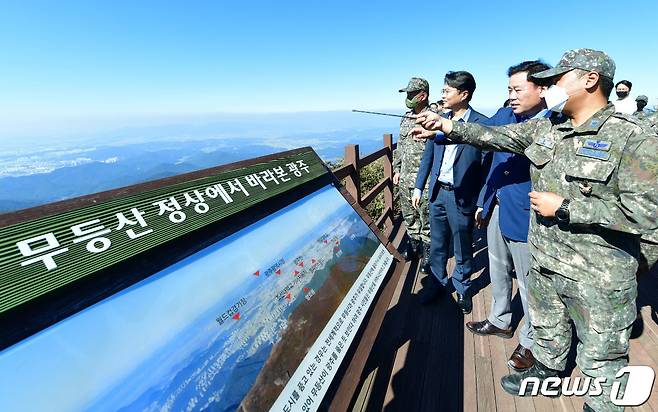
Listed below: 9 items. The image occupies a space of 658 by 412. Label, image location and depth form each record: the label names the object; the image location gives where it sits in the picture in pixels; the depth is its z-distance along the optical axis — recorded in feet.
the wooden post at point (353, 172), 13.11
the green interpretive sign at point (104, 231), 2.59
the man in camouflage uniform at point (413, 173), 12.42
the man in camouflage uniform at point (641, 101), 22.68
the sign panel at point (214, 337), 2.50
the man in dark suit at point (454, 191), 9.36
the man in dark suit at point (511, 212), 7.61
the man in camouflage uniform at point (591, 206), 5.04
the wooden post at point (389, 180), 18.58
